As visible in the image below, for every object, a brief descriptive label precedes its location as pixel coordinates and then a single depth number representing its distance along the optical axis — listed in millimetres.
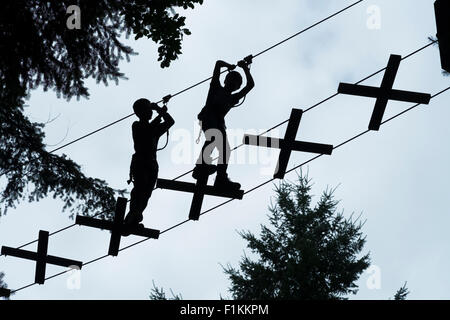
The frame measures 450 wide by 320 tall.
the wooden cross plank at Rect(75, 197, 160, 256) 15223
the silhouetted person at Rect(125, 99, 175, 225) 15296
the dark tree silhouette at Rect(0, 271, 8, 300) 20591
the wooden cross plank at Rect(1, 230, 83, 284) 15887
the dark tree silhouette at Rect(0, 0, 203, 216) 17244
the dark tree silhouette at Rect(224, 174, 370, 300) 29047
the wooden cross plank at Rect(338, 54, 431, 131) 14906
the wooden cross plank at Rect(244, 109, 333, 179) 14762
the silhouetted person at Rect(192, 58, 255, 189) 15094
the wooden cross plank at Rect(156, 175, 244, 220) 15050
